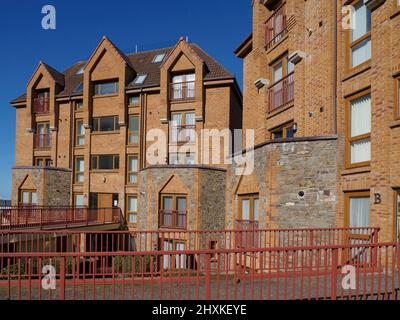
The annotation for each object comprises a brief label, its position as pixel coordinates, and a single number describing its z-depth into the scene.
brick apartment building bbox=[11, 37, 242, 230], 22.34
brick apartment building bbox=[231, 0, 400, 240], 9.40
